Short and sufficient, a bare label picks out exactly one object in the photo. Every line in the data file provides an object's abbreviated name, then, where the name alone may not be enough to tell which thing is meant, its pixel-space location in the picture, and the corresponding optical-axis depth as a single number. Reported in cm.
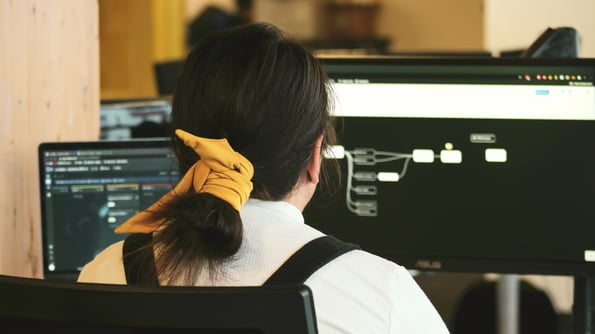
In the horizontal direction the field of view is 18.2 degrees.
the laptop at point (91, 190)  293
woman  233
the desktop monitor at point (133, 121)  329
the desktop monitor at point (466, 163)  285
